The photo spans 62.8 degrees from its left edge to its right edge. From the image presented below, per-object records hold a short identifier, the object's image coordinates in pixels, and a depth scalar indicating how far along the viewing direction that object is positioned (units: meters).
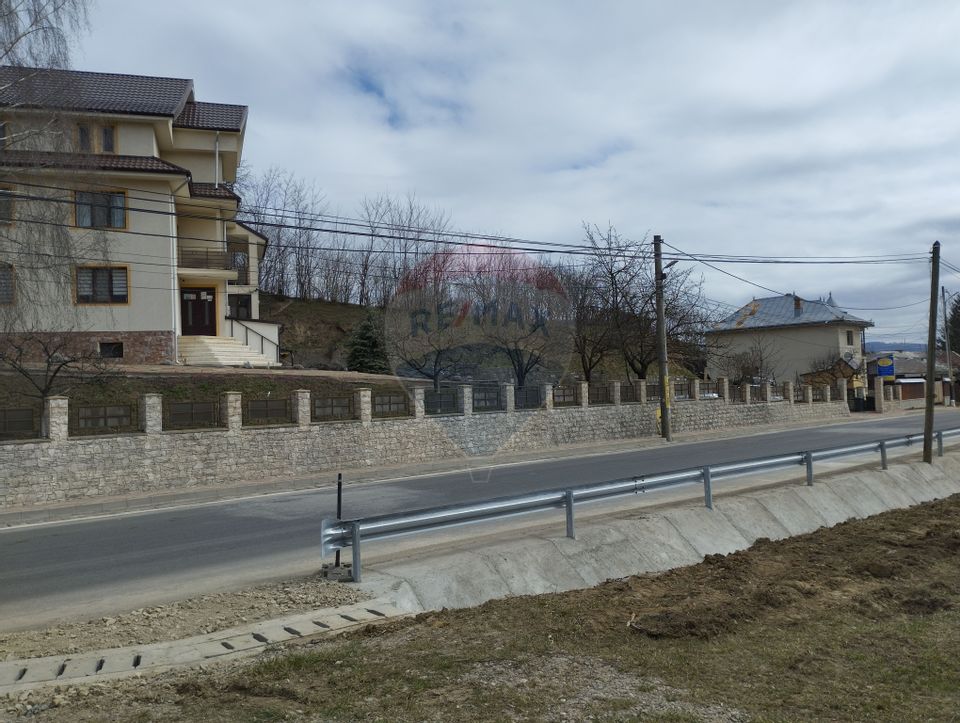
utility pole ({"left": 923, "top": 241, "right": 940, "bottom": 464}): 22.83
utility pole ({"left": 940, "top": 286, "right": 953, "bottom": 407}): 63.97
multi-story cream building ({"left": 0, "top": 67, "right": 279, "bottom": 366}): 23.09
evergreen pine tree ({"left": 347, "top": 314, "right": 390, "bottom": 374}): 40.44
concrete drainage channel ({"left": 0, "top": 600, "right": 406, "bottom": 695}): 6.43
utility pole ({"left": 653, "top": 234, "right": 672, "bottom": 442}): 31.30
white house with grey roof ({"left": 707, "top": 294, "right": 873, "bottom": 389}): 65.69
